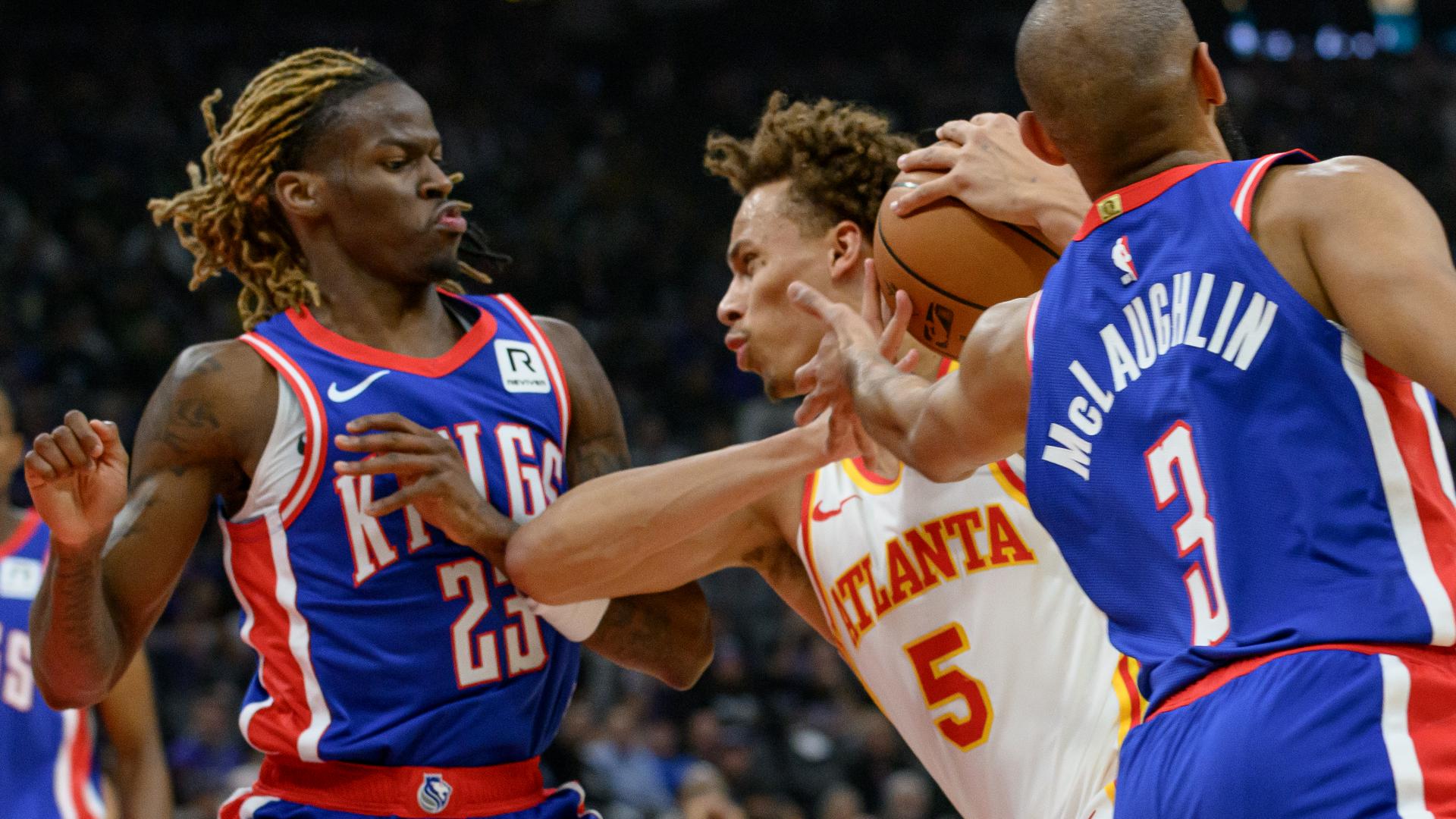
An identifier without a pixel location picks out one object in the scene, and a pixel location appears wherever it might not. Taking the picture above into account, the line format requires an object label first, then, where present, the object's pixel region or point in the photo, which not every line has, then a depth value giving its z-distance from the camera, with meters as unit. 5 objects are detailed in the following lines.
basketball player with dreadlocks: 6.58
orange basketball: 5.94
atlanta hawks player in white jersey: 5.92
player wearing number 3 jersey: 4.02
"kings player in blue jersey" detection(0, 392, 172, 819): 9.27
